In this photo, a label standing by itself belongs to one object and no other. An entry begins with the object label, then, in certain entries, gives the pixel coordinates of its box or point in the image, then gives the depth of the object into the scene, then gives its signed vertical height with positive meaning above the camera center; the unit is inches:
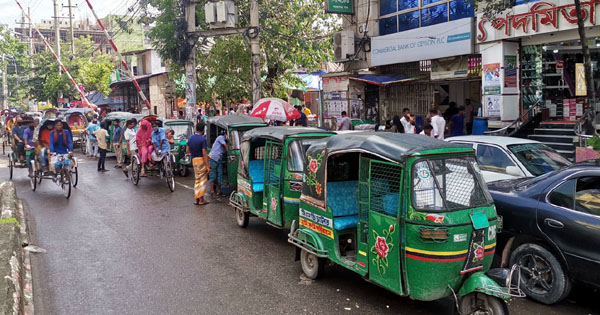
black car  217.6 -53.0
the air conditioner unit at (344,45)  844.6 +114.1
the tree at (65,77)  1659.7 +149.3
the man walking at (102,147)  719.7 -34.1
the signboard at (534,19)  534.6 +99.1
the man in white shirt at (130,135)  661.9 -17.3
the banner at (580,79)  531.5 +30.0
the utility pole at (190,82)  799.1 +57.3
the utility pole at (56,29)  1524.4 +281.5
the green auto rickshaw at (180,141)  657.0 -26.4
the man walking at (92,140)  866.8 -30.0
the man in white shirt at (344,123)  763.4 -11.2
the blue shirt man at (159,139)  575.5 -20.3
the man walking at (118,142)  751.7 -29.4
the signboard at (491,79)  629.4 +39.3
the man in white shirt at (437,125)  577.3 -13.7
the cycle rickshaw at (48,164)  522.6 -43.2
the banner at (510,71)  625.0 +46.6
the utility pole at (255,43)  717.3 +102.8
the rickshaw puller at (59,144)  528.4 -21.3
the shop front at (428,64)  674.2 +69.2
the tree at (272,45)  919.7 +131.2
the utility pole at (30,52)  1761.8 +347.8
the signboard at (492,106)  632.4 +6.4
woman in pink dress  575.2 -23.1
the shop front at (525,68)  603.5 +50.5
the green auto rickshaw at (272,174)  313.3 -36.4
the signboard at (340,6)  828.0 +173.9
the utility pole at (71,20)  1627.7 +318.8
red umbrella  682.6 +9.6
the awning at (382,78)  739.8 +52.0
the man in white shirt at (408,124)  605.6 -12.4
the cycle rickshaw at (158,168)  551.2 -52.1
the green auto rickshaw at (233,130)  485.4 -11.4
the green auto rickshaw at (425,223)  201.5 -43.8
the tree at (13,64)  1870.1 +260.7
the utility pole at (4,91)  2287.5 +150.0
